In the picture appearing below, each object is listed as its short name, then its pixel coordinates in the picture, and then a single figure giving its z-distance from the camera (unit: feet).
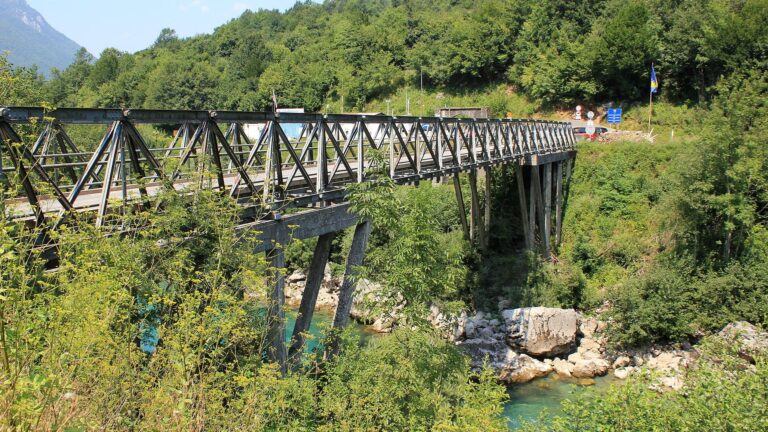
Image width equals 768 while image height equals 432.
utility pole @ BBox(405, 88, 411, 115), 167.02
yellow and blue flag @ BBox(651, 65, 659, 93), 109.18
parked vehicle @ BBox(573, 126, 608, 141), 111.90
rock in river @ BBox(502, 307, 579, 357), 63.46
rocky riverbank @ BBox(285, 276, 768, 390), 59.06
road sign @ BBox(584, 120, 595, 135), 106.83
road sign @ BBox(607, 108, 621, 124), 125.29
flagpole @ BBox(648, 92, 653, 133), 121.49
